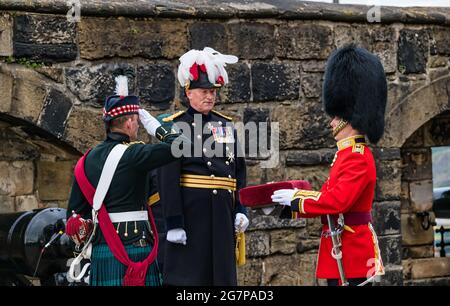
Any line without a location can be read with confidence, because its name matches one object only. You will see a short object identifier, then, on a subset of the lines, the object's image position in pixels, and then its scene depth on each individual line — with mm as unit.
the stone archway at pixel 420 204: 18266
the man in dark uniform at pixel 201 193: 12305
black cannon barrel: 12844
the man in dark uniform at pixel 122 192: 11391
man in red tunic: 11273
